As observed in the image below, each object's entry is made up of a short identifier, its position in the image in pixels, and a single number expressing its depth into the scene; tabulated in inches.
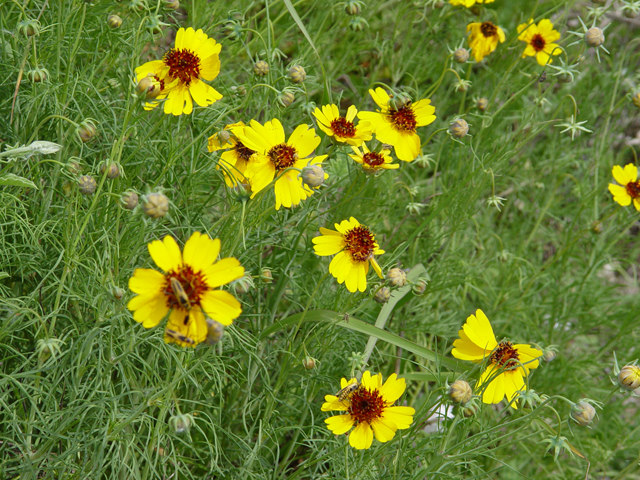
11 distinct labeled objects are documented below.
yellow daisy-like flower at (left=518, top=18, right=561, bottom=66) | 29.7
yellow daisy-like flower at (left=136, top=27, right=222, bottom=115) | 22.6
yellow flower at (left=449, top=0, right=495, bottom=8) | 29.2
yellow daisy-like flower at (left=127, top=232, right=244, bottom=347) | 19.2
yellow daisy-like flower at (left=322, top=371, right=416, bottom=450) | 22.2
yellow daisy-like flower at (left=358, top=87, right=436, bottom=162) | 24.4
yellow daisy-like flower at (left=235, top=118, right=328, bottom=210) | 22.4
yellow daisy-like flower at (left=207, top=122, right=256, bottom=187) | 23.0
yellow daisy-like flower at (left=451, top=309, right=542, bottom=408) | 22.1
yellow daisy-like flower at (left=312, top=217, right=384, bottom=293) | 22.7
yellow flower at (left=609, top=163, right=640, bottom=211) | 28.1
